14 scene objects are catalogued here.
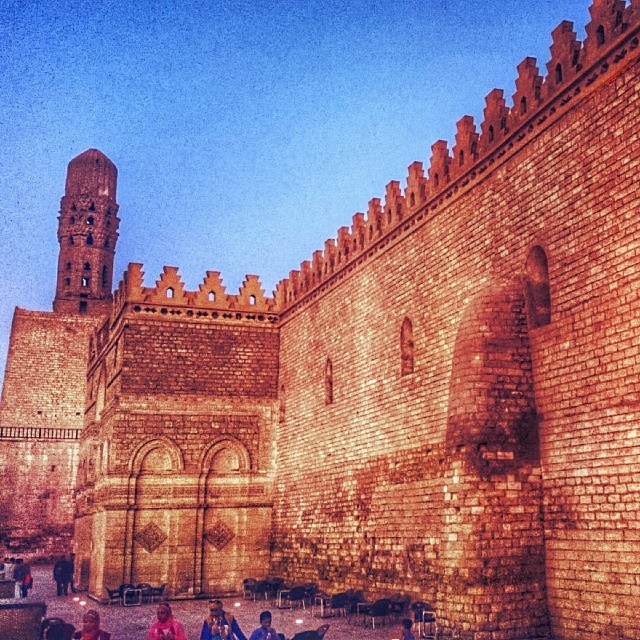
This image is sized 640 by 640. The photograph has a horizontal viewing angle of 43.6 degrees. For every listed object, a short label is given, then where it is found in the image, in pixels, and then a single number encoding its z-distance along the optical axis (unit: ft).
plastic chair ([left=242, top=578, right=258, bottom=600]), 60.10
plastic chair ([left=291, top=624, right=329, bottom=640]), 29.83
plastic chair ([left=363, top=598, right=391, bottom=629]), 41.50
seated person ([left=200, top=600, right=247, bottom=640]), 28.32
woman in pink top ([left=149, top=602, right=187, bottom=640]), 23.89
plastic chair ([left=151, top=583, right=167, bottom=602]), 58.15
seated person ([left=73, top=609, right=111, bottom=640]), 23.75
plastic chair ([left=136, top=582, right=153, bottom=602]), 57.98
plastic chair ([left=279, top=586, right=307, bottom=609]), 52.16
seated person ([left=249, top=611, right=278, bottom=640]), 27.86
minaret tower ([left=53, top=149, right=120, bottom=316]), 132.26
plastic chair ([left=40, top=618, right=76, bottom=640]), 27.12
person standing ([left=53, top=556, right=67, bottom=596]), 66.49
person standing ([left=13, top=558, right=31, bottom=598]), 63.82
